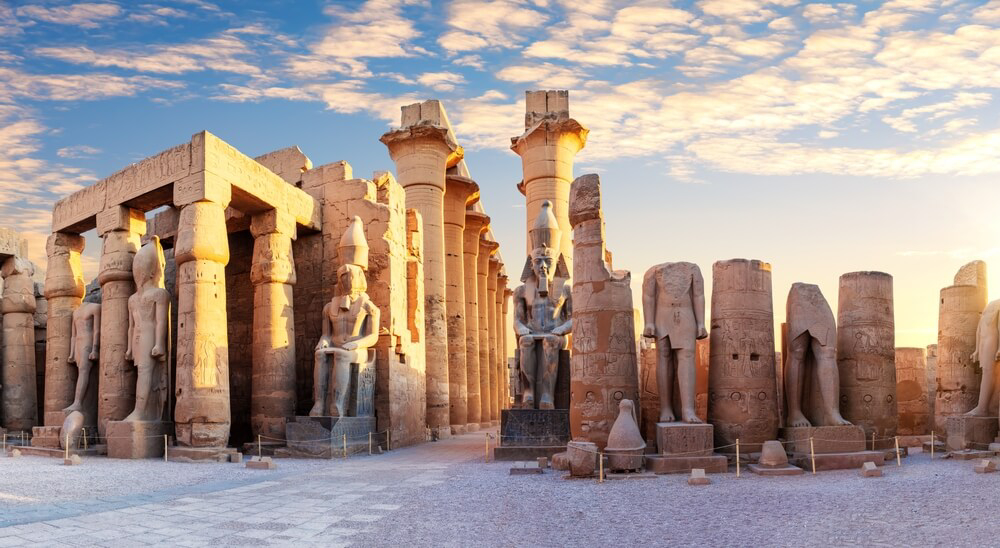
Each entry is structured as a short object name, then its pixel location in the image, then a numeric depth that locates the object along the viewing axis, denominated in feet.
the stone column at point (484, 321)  97.91
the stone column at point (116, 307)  49.32
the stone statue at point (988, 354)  42.14
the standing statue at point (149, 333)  46.91
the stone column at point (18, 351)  63.57
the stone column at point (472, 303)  87.81
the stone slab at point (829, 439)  36.78
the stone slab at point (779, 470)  33.50
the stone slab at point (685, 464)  34.65
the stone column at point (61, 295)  58.39
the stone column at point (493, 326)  108.47
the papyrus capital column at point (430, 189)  73.36
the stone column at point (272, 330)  49.39
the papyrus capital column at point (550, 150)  74.84
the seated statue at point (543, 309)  47.42
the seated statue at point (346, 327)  46.78
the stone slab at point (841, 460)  35.60
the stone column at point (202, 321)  44.34
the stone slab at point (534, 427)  44.42
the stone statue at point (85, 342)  53.01
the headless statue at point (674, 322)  37.50
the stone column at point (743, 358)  37.45
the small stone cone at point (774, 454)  34.04
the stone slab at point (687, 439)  35.37
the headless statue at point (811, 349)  39.01
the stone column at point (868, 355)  42.04
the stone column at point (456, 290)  80.02
